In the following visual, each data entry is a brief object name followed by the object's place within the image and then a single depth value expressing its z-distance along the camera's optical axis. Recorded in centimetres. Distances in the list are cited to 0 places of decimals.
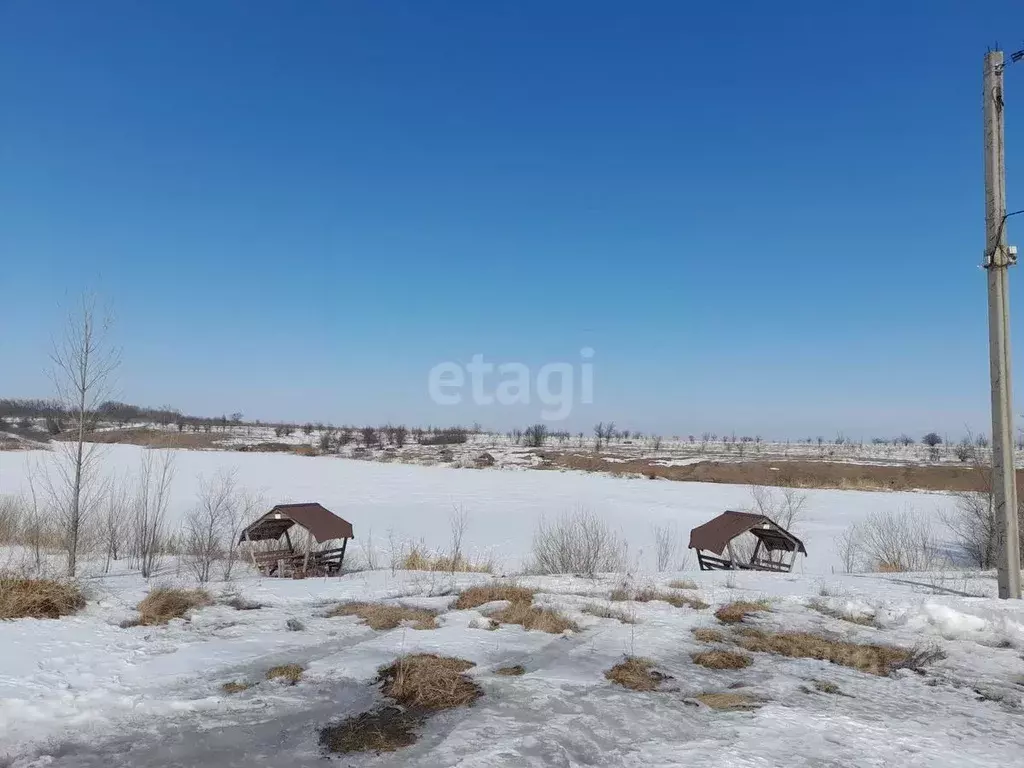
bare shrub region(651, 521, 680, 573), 1795
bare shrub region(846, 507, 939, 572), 1673
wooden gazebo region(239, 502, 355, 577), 1227
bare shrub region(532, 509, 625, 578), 1552
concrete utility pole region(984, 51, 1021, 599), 730
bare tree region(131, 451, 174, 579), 1281
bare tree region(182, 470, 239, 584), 1196
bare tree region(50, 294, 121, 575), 1062
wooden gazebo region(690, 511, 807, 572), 1231
